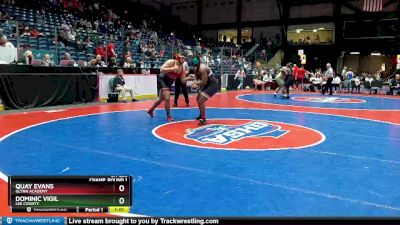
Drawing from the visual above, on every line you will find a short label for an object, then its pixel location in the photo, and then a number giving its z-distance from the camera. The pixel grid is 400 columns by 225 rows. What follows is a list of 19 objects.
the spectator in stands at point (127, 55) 17.31
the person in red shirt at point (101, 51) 16.44
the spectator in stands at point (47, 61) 13.37
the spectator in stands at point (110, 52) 16.50
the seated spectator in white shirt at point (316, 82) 25.11
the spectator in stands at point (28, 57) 12.65
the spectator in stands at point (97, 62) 15.16
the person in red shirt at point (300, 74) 25.26
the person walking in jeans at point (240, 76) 26.03
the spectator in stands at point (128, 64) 16.93
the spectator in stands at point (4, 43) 12.11
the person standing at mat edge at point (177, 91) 13.66
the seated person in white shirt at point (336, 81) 22.84
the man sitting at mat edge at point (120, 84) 15.06
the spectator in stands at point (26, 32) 14.79
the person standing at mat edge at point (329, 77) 20.81
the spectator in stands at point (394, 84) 22.58
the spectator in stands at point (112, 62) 16.28
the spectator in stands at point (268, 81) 26.64
